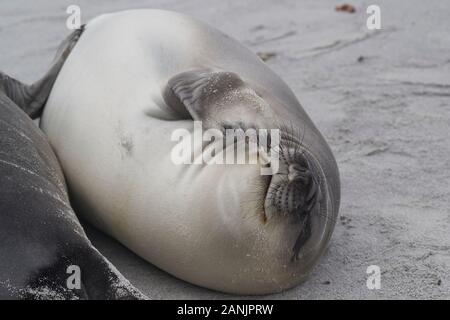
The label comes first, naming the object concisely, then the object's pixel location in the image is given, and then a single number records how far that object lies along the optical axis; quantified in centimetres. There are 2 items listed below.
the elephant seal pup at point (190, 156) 569
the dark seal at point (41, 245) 500
